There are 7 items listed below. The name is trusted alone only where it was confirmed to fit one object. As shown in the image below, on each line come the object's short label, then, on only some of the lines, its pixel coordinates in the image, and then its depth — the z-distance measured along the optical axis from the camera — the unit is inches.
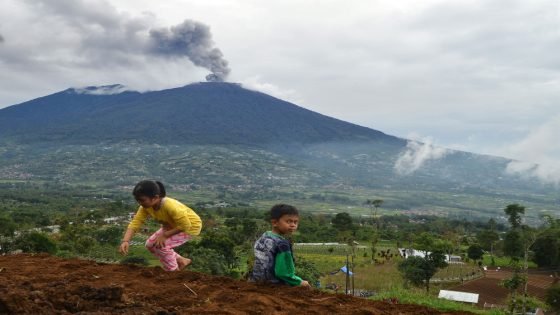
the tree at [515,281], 636.8
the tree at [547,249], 1505.9
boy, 159.6
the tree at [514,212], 1577.3
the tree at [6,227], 1366.9
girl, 186.1
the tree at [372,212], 2036.4
